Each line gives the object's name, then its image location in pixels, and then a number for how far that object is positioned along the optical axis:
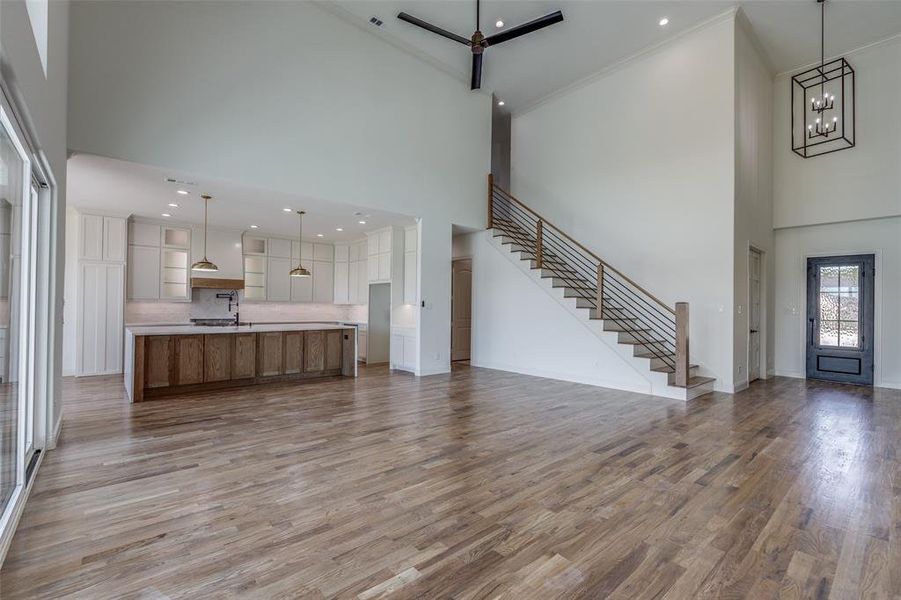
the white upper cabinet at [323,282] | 10.49
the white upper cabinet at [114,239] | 7.43
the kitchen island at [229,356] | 5.60
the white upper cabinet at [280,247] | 9.83
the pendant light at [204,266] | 6.64
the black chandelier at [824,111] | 6.93
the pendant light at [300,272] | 7.45
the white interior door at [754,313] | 7.19
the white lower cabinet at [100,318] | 7.15
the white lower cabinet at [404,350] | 8.00
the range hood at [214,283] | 8.67
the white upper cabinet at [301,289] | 10.19
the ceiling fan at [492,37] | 5.20
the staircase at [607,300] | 5.98
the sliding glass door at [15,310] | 2.34
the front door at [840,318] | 7.07
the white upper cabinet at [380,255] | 8.49
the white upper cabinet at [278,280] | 9.79
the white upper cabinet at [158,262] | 7.96
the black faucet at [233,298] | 9.41
